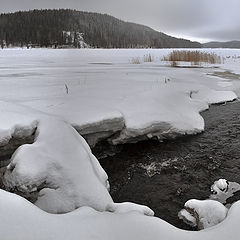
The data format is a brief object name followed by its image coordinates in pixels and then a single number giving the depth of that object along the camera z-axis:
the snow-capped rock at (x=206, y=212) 4.06
